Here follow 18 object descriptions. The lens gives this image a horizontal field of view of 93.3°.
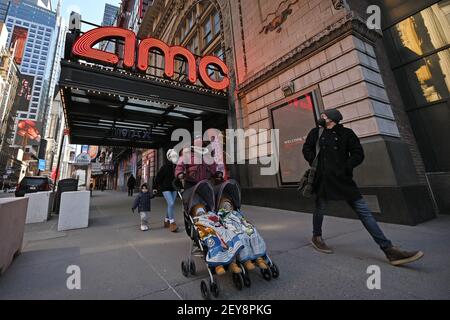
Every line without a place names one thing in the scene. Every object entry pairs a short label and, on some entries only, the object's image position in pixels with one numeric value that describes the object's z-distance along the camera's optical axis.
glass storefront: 5.56
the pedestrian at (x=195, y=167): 3.87
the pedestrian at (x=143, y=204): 5.41
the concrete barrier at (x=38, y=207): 6.71
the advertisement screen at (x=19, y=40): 105.50
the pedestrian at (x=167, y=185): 5.33
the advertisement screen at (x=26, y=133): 67.44
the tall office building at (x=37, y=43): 122.12
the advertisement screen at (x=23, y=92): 82.31
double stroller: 2.17
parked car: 11.65
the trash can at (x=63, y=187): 8.71
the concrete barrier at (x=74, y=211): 5.63
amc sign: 7.54
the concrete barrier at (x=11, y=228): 2.67
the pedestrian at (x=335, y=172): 2.78
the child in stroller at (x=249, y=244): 2.25
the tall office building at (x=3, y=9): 144.75
